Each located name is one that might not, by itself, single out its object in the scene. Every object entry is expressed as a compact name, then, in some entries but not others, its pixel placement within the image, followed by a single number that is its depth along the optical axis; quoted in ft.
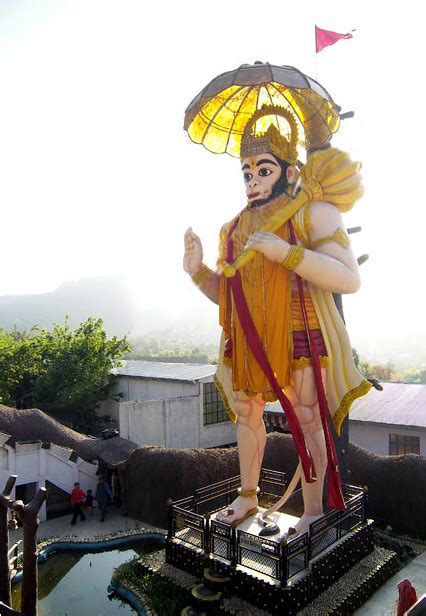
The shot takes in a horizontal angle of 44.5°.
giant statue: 23.07
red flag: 28.58
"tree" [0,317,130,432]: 65.41
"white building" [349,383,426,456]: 46.42
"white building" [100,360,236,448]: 54.90
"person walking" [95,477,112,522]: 41.50
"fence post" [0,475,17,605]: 18.74
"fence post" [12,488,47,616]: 17.39
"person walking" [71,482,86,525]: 40.88
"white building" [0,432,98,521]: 41.11
